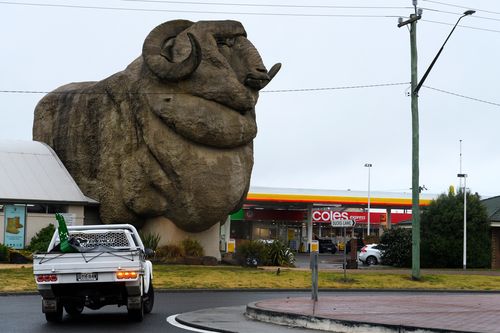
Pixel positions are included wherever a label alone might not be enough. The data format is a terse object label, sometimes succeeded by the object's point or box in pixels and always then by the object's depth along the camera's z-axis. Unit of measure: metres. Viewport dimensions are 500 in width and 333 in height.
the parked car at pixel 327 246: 70.79
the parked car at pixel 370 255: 48.38
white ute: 13.93
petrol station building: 61.66
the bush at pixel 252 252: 35.59
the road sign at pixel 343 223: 26.32
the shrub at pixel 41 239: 33.28
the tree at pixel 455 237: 43.25
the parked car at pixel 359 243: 64.69
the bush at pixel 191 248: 33.09
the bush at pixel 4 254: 31.98
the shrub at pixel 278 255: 36.38
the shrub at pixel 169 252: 32.34
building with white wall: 33.78
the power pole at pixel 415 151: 28.97
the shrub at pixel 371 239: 62.84
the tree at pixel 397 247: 43.84
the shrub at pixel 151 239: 32.41
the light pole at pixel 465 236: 41.34
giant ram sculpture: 31.84
